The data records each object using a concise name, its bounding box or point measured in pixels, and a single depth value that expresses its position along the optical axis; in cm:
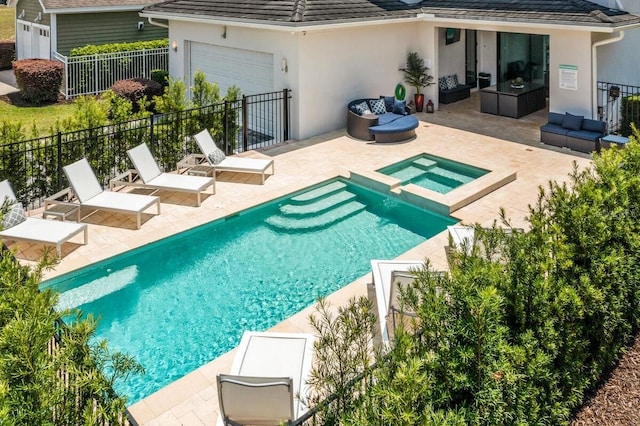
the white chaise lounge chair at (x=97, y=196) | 1146
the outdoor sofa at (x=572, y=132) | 1603
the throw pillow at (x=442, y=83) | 2256
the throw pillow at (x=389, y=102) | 1880
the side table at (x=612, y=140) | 1509
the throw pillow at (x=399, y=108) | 1866
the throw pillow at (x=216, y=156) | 1420
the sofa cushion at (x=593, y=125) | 1612
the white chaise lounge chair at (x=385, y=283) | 724
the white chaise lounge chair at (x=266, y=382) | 531
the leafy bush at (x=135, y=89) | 2258
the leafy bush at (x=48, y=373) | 368
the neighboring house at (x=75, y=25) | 2647
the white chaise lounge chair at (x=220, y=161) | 1412
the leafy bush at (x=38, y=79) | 2372
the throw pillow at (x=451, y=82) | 2288
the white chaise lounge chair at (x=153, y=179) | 1263
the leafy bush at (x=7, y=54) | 3120
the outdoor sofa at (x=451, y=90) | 2250
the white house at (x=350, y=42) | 1684
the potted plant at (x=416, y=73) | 2062
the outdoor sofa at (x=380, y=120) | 1728
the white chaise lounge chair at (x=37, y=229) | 1000
